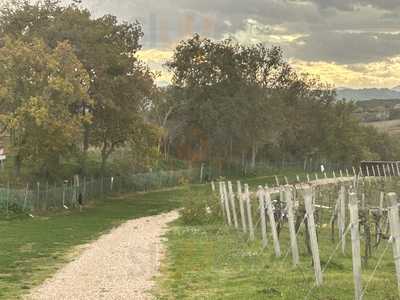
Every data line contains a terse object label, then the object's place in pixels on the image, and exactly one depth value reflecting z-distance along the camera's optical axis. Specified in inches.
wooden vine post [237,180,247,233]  1171.4
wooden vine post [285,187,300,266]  784.9
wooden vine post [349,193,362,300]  568.3
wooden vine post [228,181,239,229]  1296.4
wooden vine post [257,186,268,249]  978.7
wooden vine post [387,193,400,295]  523.2
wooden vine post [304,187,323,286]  653.3
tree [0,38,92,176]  1747.0
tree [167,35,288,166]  3464.6
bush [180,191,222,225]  1553.9
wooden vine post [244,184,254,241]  1104.6
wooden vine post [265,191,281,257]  868.7
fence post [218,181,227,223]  1483.8
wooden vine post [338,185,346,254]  952.9
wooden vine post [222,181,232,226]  1370.6
